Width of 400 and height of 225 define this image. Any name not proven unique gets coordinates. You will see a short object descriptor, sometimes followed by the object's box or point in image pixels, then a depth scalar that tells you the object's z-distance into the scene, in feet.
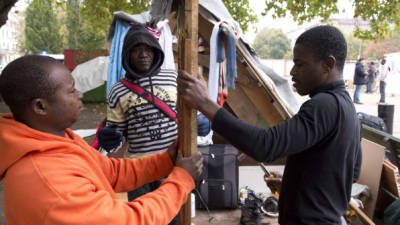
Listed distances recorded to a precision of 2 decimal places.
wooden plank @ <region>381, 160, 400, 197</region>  12.41
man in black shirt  4.29
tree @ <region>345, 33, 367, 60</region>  159.53
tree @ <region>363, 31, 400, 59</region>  146.37
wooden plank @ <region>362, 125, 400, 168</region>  12.89
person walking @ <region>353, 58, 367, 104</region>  42.70
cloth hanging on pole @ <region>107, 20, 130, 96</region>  13.47
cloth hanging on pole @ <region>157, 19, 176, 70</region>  13.41
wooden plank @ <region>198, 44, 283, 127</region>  15.81
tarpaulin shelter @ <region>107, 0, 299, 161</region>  13.79
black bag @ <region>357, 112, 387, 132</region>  16.51
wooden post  4.27
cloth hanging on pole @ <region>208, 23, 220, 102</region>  11.69
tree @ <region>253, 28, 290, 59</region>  214.90
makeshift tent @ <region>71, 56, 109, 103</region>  31.42
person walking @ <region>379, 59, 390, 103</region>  43.57
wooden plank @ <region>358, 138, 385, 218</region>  13.08
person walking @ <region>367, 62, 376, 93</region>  53.88
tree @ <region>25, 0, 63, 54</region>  94.84
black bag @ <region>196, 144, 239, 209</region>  13.48
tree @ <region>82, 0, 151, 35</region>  24.87
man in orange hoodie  3.29
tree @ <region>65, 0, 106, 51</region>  75.57
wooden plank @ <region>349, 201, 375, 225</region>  10.66
